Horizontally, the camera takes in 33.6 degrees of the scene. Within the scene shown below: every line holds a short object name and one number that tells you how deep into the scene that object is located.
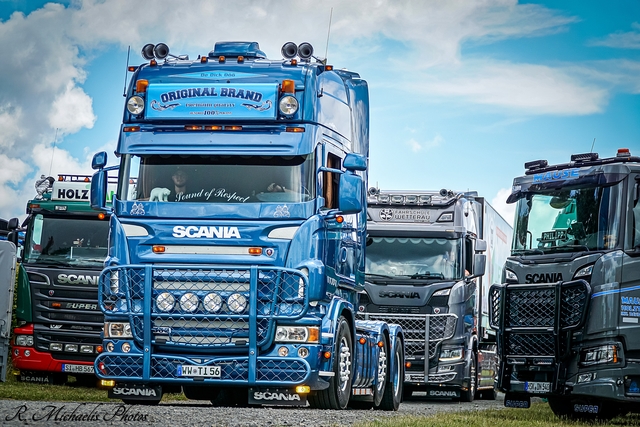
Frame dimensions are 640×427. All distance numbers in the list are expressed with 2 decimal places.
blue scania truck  12.38
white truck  19.94
